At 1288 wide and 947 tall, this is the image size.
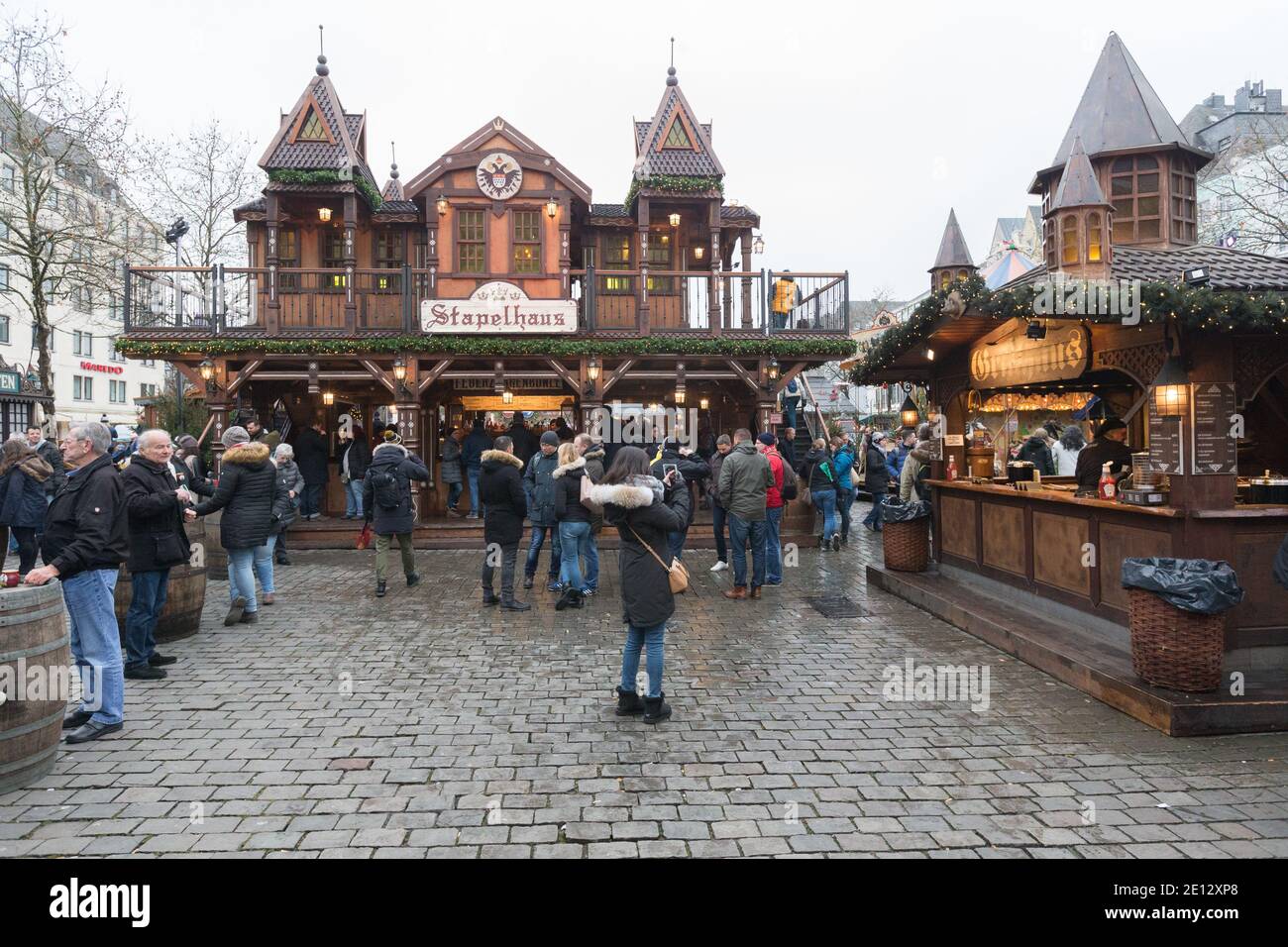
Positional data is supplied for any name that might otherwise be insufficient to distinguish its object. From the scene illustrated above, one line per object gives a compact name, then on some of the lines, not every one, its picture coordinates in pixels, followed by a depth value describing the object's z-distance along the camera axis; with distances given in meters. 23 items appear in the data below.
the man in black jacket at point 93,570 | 4.83
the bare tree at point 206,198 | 24.38
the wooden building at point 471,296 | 15.38
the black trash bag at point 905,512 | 10.05
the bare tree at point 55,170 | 19.00
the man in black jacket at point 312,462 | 15.66
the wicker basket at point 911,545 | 10.12
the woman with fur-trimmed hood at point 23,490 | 9.33
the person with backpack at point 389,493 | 9.28
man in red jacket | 10.04
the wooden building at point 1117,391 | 6.00
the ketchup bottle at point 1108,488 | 6.85
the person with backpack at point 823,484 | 13.16
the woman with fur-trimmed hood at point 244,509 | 7.89
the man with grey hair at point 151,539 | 5.93
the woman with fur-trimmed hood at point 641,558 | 5.15
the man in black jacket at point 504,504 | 8.69
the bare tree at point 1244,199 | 20.31
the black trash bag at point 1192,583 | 4.98
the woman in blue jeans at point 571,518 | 8.86
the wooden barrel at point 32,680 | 3.96
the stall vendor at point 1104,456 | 8.12
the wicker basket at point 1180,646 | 5.05
